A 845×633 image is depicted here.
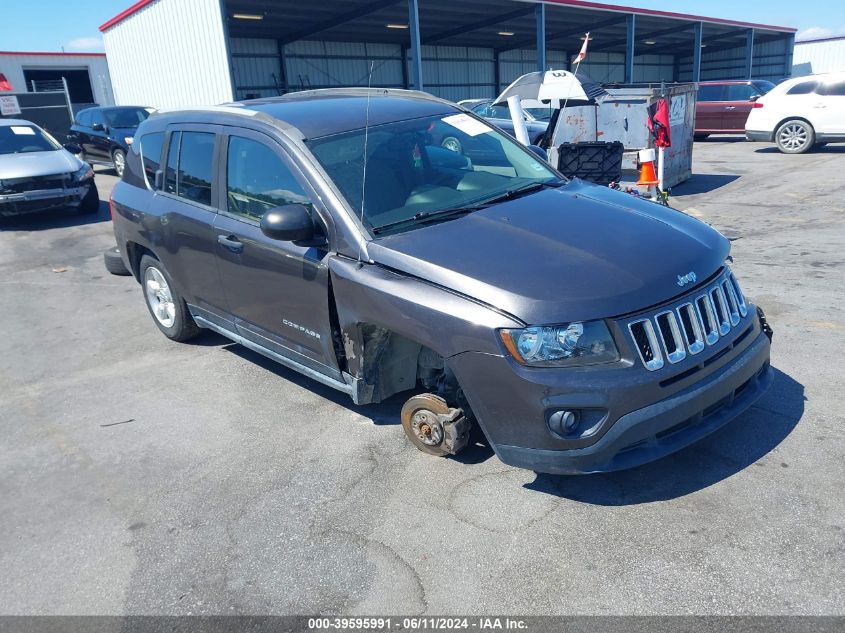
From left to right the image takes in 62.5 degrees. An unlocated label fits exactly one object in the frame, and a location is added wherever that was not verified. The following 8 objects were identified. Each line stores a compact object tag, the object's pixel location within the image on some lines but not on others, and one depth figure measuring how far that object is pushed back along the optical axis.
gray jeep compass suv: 3.00
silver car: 10.73
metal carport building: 18.97
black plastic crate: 9.56
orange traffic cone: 9.32
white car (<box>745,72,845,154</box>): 15.17
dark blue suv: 15.59
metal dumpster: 11.30
